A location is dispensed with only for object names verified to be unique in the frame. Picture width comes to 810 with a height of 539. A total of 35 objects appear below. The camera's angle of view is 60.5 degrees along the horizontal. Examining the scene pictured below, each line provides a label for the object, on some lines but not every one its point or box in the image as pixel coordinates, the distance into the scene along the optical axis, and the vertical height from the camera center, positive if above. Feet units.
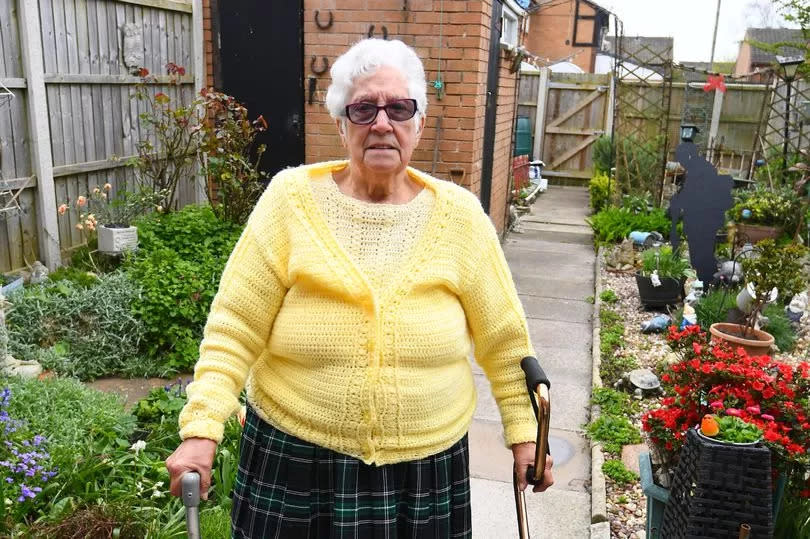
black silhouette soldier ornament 18.16 -2.40
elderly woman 5.35 -1.78
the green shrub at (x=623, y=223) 27.30 -4.24
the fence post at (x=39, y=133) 14.61 -0.84
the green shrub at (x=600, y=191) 34.01 -3.74
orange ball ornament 7.30 -3.18
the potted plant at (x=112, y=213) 16.10 -2.82
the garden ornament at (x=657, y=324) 17.61 -5.17
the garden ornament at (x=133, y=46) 17.71 +1.27
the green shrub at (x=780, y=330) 16.10 -4.78
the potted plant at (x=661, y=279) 19.31 -4.44
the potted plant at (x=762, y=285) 13.92 -3.30
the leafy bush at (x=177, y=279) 13.88 -3.71
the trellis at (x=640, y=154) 32.17 -1.88
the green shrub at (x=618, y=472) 10.91 -5.52
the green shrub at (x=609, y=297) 20.58 -5.30
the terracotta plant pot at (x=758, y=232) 24.79 -3.92
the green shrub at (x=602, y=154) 39.34 -2.26
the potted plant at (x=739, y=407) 7.82 -3.30
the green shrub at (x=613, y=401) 13.20 -5.45
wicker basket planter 7.04 -3.71
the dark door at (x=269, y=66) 19.26 +0.96
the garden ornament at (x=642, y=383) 13.93 -5.26
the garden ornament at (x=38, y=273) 15.08 -3.82
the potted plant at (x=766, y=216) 24.89 -3.39
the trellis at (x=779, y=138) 30.19 -0.91
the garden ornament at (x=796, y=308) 17.43 -4.61
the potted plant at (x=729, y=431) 7.25 -3.22
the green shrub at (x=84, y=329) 13.24 -4.46
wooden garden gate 44.88 -0.28
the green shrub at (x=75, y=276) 15.03 -3.90
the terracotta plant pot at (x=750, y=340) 14.05 -4.40
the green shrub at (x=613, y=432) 11.93 -5.46
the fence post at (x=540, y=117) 45.27 -0.36
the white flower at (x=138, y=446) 9.41 -4.62
